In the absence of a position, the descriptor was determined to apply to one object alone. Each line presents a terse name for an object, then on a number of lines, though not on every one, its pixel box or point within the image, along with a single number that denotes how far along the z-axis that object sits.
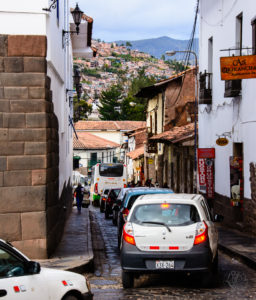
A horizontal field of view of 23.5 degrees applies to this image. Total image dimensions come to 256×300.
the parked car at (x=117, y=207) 18.39
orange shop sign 16.19
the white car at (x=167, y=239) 10.34
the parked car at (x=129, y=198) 16.00
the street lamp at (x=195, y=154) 26.59
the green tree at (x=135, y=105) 103.88
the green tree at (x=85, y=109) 121.34
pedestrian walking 32.77
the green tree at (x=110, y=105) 109.94
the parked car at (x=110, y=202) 30.69
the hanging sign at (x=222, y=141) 21.00
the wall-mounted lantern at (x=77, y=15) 18.34
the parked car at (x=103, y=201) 38.17
